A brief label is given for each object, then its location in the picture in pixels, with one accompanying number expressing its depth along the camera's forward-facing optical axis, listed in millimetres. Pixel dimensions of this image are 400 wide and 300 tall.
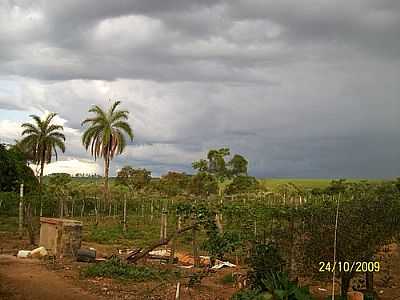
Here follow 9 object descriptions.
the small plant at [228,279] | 12160
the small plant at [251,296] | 7820
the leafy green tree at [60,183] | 33803
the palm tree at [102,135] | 32969
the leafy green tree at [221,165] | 34219
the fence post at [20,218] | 20361
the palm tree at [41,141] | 35375
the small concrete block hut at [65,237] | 14508
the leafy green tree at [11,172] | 24266
